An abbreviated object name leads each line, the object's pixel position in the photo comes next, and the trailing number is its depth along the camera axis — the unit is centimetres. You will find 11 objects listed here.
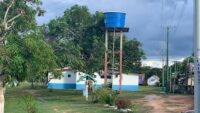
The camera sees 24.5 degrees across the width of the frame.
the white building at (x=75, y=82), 6988
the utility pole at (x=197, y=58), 629
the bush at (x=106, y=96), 3085
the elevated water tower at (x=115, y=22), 5025
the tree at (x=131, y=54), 7012
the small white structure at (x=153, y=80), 10582
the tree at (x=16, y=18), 2277
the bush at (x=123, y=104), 2633
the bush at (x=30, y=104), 1727
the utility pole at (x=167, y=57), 6268
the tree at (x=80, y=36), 5072
